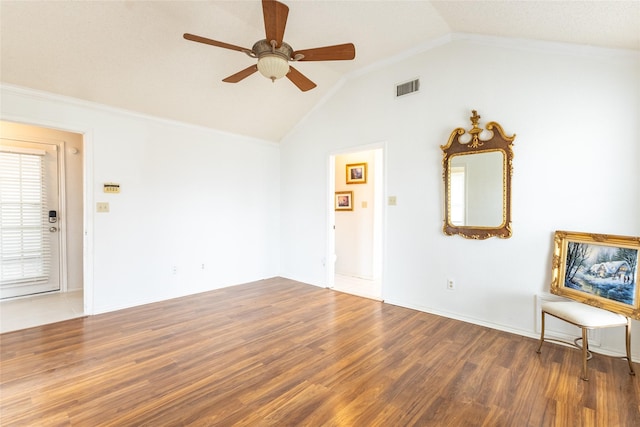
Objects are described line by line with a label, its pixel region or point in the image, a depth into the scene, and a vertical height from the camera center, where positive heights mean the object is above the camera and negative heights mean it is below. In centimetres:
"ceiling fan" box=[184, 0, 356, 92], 210 +129
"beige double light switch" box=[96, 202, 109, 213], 353 +4
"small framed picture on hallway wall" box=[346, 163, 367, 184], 531 +68
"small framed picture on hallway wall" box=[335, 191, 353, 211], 556 +18
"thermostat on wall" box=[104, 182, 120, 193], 357 +28
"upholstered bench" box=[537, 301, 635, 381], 219 -84
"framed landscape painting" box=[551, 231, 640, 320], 233 -51
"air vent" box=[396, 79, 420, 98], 365 +155
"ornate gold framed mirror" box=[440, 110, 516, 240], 304 +31
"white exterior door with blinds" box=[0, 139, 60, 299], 400 -12
